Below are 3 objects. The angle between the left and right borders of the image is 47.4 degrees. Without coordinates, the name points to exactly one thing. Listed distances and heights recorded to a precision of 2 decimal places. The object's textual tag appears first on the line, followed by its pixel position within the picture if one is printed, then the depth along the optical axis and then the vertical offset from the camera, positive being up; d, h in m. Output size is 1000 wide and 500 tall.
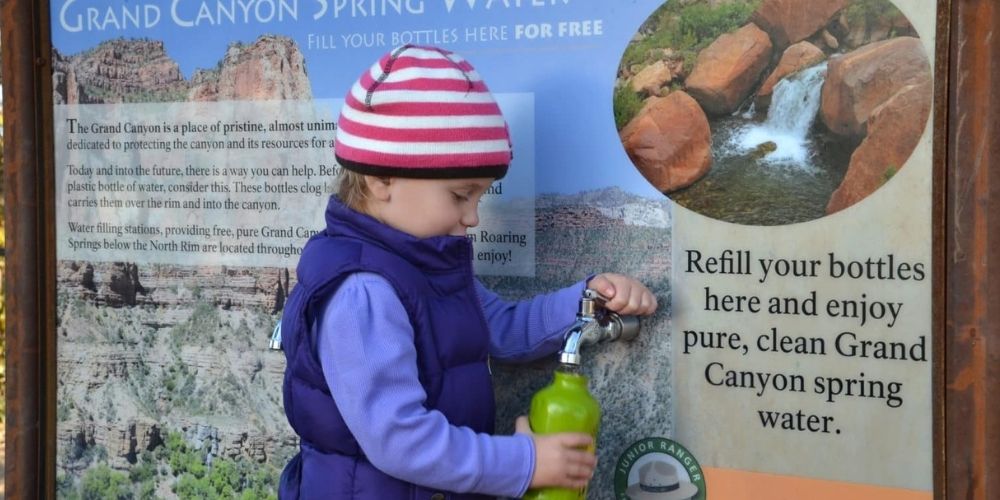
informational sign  1.79 +0.02
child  1.67 -0.13
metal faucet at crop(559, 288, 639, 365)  1.81 -0.16
